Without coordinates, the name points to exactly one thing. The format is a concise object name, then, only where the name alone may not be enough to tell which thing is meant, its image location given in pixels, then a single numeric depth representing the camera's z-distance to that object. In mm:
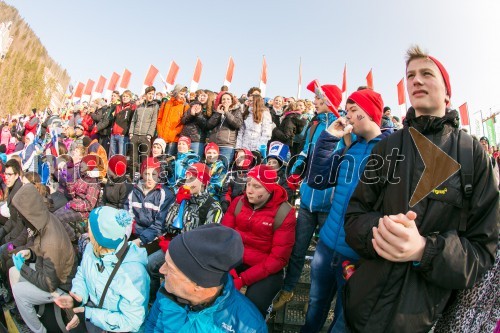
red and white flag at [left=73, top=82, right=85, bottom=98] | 17453
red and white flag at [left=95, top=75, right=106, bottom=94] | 16297
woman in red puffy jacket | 2678
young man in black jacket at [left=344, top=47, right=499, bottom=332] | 1199
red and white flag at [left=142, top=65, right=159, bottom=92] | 11977
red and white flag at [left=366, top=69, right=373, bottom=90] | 10555
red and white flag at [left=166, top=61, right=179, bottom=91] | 11891
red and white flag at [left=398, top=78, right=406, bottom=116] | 9531
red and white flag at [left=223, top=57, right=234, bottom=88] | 11734
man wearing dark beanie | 1586
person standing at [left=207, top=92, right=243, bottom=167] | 5770
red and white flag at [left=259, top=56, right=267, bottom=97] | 12279
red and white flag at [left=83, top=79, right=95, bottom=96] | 16941
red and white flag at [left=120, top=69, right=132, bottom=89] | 14570
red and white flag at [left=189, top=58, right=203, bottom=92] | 11508
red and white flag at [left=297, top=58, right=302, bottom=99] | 15881
